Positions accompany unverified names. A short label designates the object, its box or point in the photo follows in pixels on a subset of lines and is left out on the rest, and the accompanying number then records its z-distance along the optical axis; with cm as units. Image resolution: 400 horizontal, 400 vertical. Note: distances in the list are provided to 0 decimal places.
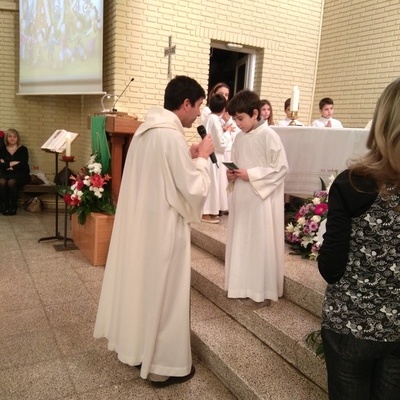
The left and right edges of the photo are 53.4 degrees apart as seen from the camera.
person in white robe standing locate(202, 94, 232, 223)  470
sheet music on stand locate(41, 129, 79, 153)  487
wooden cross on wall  474
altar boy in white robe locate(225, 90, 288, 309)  276
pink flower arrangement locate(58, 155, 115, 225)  455
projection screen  603
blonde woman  115
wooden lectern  450
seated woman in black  680
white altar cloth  368
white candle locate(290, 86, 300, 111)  389
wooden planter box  441
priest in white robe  213
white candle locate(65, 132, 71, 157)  474
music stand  524
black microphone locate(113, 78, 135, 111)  578
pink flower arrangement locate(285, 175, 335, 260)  344
